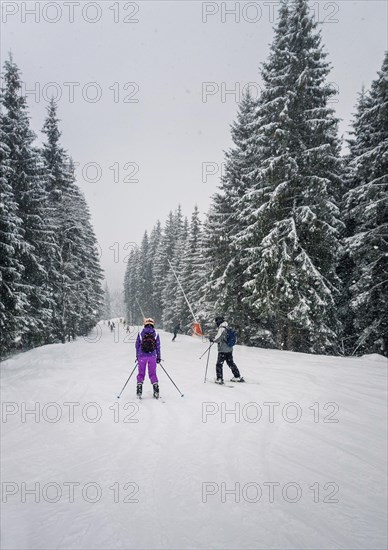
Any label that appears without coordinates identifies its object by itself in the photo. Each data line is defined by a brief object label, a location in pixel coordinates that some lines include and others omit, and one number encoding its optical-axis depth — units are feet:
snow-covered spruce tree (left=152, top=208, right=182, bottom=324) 184.85
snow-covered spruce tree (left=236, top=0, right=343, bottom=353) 49.24
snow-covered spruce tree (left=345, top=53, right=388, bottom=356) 47.98
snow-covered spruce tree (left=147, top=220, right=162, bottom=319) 233.14
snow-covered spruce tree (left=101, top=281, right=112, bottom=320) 402.72
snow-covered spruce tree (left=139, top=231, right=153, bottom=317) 239.09
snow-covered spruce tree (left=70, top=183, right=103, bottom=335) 88.74
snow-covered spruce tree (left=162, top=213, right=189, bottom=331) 140.87
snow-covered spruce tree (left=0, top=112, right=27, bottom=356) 46.83
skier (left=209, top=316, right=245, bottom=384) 30.17
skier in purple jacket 26.48
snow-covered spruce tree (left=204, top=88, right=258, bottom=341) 66.69
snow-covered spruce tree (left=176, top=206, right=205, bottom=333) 122.95
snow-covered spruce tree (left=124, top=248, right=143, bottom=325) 267.80
